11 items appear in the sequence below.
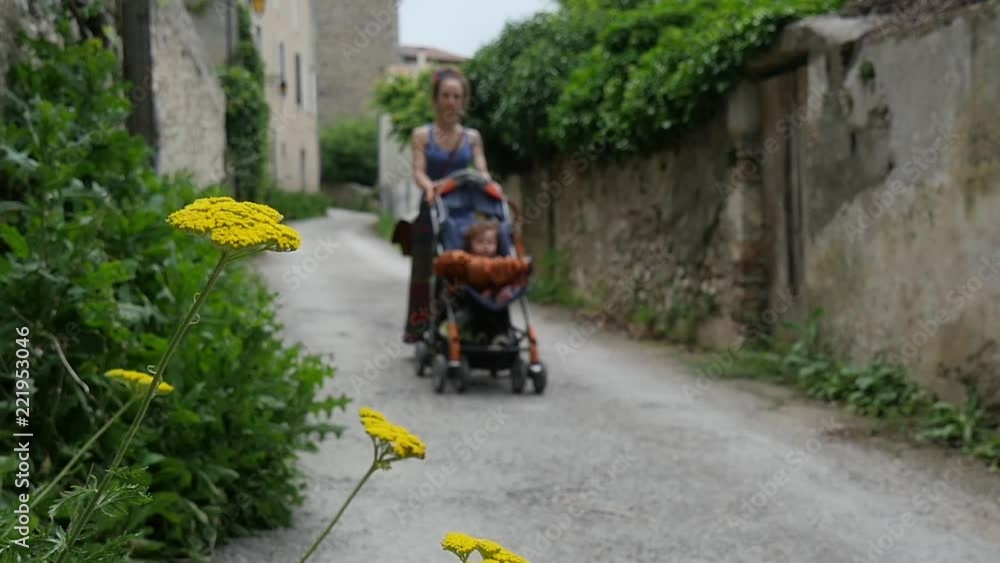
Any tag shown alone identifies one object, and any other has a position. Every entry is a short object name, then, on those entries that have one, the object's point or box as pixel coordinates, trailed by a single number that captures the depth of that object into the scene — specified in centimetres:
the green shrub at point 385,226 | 2441
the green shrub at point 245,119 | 1405
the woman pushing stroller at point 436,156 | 628
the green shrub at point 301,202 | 1903
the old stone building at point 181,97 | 633
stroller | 569
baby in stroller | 559
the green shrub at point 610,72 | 686
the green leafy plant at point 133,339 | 266
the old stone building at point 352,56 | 1284
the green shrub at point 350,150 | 3869
